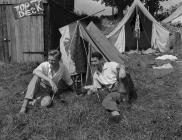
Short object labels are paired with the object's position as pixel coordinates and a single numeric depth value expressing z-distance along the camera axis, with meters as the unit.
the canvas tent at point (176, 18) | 23.38
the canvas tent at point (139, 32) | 14.20
